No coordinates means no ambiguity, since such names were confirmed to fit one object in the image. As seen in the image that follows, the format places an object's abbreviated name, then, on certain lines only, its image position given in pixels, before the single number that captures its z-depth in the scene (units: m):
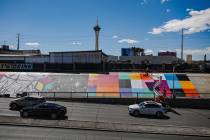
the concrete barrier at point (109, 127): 20.48
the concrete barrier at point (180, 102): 38.66
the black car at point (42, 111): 25.48
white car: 29.31
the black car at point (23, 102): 30.14
